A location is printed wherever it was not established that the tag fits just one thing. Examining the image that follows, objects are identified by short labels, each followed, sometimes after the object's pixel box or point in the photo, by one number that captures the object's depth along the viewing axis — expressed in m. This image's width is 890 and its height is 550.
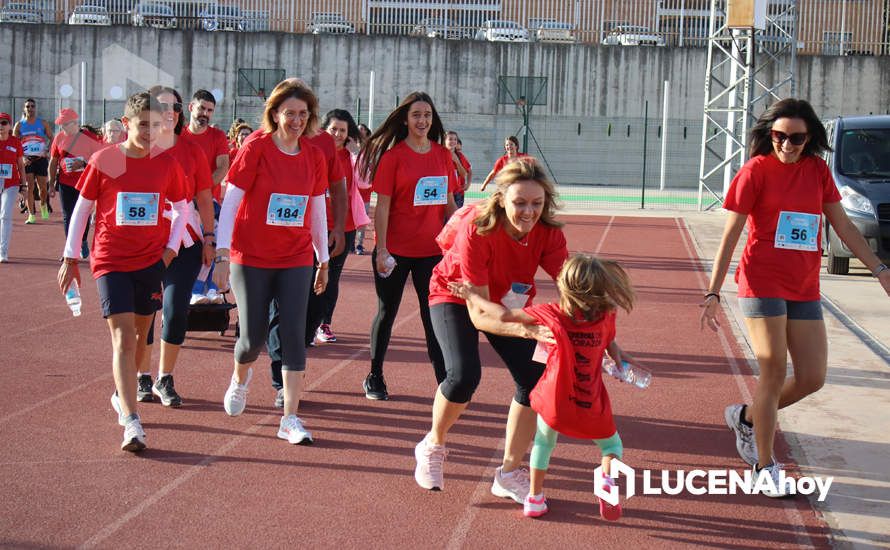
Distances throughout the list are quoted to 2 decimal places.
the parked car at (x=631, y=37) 36.84
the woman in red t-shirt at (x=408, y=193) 7.01
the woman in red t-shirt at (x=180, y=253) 6.73
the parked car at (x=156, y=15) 37.31
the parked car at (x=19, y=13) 37.47
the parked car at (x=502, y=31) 36.84
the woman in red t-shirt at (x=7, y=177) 14.11
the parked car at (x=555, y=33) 37.09
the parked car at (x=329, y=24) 37.78
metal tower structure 24.39
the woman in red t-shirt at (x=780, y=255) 5.39
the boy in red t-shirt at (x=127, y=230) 5.98
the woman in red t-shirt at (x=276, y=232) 6.04
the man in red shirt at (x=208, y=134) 8.52
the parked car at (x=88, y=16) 37.00
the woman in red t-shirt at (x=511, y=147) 17.80
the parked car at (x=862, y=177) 14.62
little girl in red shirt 4.54
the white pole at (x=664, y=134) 31.45
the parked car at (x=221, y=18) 37.41
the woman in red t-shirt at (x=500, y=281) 4.93
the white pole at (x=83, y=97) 27.62
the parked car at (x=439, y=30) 37.12
